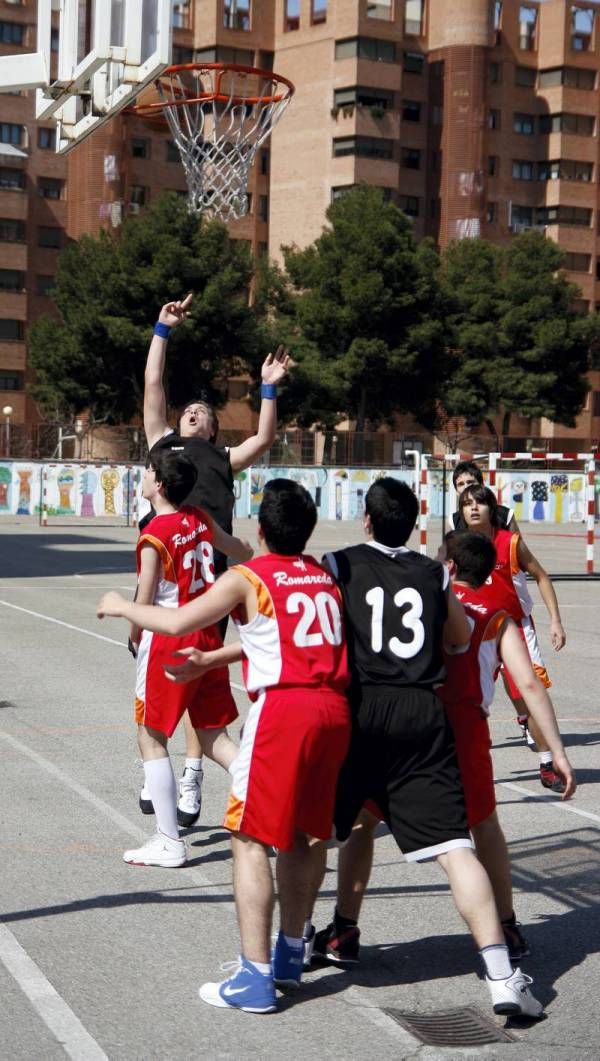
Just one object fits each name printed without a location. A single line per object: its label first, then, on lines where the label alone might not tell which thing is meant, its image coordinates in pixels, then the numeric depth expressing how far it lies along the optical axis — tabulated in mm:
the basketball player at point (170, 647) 6648
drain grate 4676
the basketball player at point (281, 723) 4809
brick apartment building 79312
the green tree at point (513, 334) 67438
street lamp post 57219
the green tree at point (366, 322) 64188
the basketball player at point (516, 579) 8398
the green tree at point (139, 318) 62281
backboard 7426
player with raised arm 7281
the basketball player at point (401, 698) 4961
